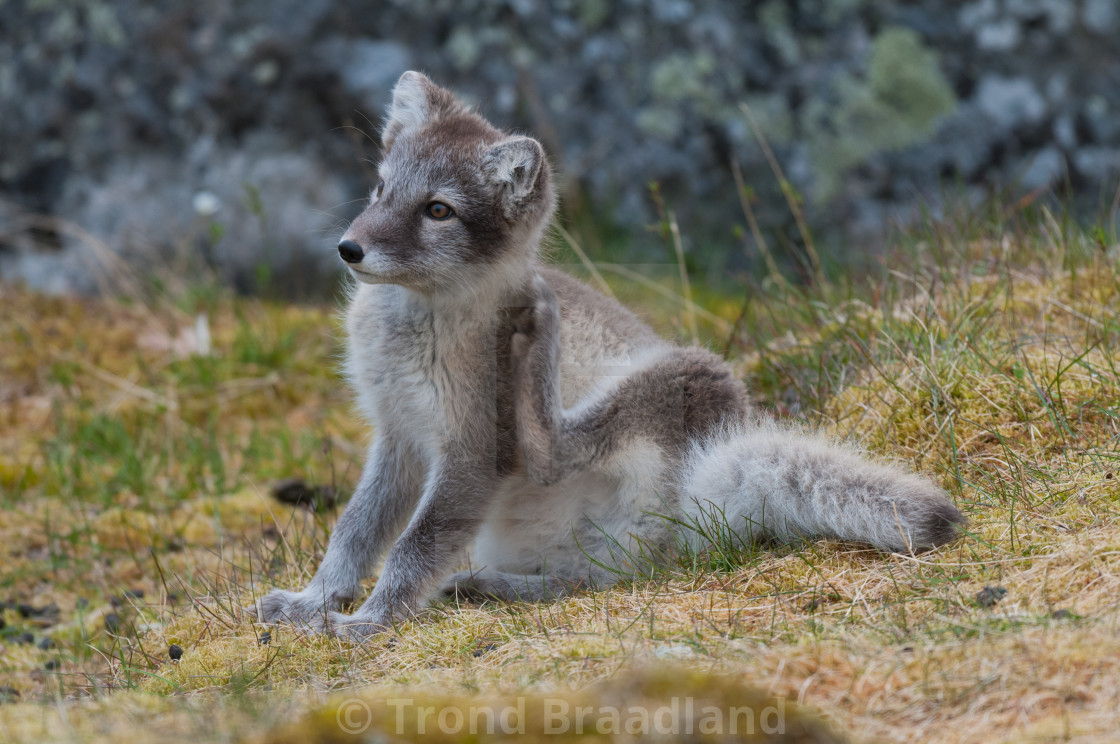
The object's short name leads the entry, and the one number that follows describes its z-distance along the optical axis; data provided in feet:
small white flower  47.29
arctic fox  23.91
